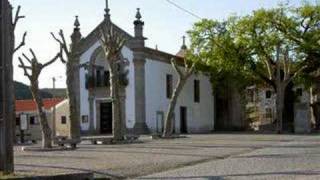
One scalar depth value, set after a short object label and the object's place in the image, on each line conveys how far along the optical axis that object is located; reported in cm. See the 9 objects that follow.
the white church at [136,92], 5159
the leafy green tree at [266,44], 5266
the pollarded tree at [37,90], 2917
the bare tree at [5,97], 1405
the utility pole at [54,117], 5984
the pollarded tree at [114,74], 3378
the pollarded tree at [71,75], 3130
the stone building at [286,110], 5103
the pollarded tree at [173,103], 3978
